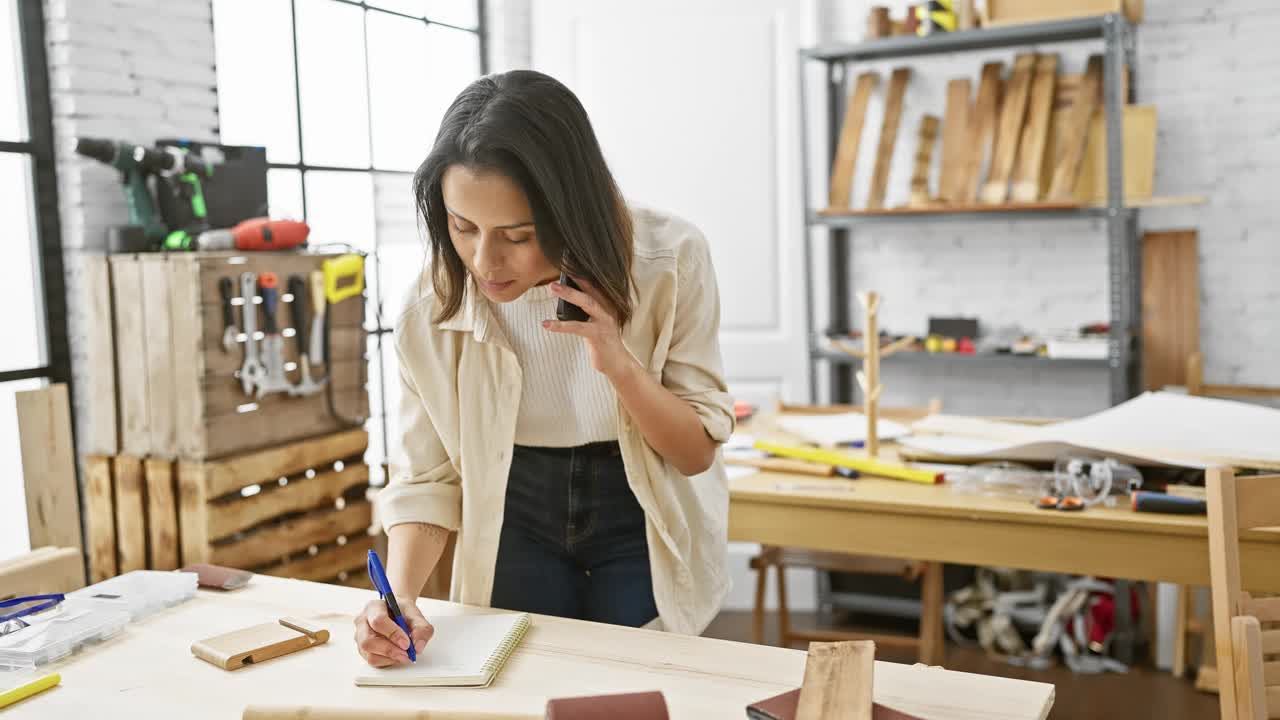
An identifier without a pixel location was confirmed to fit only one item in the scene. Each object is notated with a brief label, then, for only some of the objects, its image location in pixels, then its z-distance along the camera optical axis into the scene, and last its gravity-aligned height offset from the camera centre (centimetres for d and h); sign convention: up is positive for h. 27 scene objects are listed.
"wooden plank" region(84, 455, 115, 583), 284 -53
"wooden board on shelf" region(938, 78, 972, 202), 427 +53
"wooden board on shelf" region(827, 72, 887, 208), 439 +54
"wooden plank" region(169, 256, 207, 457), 270 -15
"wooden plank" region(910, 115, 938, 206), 437 +48
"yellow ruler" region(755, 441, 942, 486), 250 -42
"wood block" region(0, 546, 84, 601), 166 -40
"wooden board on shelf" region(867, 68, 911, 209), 437 +58
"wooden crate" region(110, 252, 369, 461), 271 -14
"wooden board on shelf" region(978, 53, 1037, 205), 418 +55
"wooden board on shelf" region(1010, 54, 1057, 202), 412 +53
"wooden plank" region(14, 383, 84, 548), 194 -26
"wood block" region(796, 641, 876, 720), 110 -41
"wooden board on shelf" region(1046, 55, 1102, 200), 405 +51
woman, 145 -17
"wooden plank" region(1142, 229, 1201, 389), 413 -12
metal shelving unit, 383 +24
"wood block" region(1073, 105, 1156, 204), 401 +42
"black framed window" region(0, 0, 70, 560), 287 +18
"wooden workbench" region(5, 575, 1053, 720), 122 -44
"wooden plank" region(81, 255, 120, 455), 280 -11
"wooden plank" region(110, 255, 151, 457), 276 -11
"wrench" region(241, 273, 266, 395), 282 -11
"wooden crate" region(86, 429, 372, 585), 276 -53
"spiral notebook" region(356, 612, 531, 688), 128 -43
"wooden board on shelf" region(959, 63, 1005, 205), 426 +60
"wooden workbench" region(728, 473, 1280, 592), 208 -51
